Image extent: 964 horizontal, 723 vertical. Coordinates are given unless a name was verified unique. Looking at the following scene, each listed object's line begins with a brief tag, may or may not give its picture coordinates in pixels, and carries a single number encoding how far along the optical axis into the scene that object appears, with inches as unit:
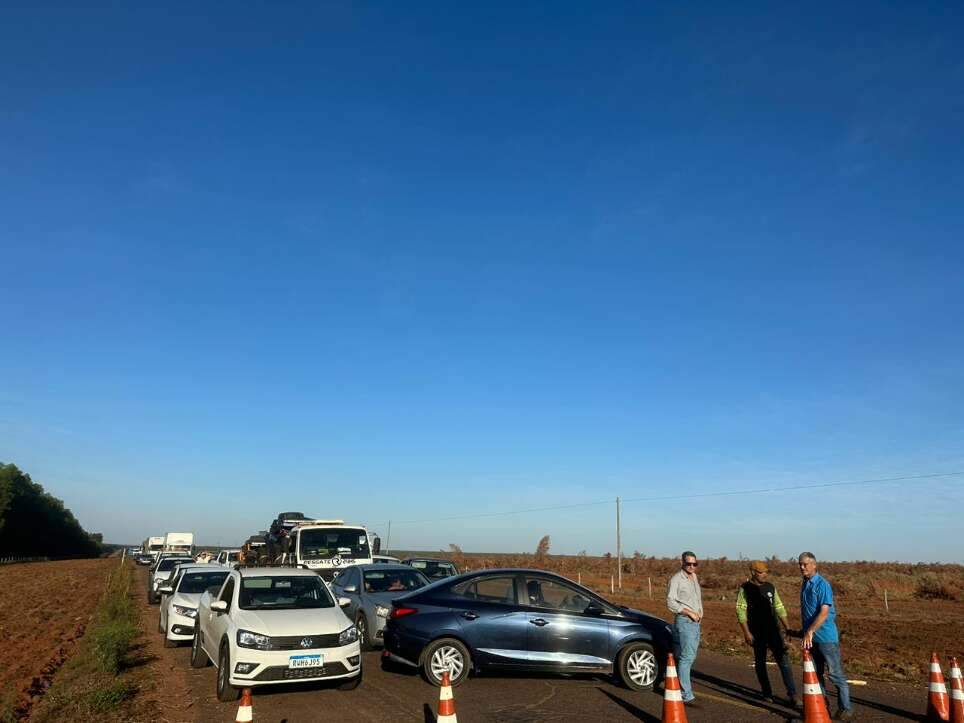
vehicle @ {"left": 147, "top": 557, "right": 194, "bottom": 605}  1060.5
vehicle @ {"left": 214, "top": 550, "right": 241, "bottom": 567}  1323.2
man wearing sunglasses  375.6
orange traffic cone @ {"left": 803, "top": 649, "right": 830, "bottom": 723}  305.4
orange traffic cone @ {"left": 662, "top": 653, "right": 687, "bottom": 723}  297.4
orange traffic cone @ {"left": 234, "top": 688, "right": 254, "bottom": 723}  267.3
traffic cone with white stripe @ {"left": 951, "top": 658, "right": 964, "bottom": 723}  324.2
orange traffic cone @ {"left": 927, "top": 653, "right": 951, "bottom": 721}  345.4
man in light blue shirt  349.1
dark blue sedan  414.3
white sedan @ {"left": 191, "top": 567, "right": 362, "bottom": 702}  371.9
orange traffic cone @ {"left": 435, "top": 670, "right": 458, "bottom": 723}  269.1
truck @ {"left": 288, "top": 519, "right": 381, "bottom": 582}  855.1
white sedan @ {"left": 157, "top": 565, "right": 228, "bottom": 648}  577.3
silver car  543.2
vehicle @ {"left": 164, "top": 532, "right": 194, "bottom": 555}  2362.2
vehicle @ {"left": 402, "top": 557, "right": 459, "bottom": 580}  826.2
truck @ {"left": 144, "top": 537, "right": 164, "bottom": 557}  2861.0
